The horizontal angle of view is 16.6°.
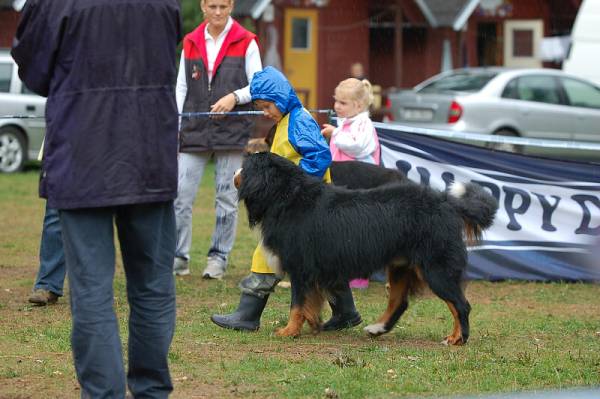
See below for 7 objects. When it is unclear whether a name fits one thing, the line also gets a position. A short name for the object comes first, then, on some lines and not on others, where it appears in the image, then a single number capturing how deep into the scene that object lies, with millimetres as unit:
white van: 40353
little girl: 14984
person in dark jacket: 7996
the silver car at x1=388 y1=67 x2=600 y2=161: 33736
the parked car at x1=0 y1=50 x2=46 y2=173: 32638
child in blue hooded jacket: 12514
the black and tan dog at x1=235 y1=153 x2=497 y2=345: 11995
